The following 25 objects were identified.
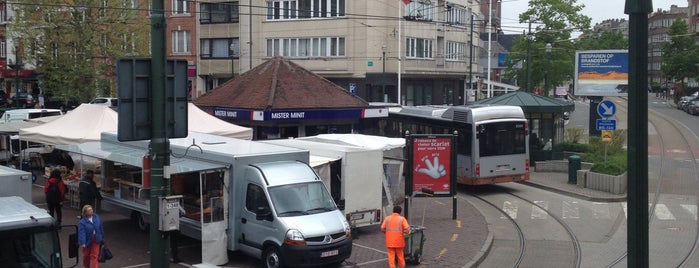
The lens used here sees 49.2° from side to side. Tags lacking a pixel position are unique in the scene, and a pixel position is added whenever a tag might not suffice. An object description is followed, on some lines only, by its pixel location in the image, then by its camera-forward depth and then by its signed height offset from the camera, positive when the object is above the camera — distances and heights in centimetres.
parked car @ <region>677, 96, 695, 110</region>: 7600 +66
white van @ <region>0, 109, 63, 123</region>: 3653 -33
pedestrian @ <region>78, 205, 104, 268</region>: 1388 -236
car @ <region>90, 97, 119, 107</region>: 4350 +42
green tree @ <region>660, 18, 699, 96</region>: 8381 +600
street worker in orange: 1456 -243
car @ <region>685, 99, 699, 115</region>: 6851 +14
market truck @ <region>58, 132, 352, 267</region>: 1477 -206
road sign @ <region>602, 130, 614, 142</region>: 2723 -100
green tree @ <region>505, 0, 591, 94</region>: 6006 +587
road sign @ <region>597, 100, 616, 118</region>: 2598 -3
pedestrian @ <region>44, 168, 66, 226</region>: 1812 -208
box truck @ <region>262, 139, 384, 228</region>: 1811 -170
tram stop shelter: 3203 -51
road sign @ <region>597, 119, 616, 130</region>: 2647 -55
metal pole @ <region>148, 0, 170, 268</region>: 951 -44
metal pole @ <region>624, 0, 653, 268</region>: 640 -15
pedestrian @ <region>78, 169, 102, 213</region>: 1828 -201
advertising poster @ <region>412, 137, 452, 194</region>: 2005 -149
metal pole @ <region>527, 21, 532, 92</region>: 4272 +200
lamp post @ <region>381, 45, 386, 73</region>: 4956 +334
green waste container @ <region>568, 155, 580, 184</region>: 2775 -221
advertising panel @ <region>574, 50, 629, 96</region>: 3684 +176
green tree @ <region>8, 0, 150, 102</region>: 3781 +336
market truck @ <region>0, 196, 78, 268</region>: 925 -165
